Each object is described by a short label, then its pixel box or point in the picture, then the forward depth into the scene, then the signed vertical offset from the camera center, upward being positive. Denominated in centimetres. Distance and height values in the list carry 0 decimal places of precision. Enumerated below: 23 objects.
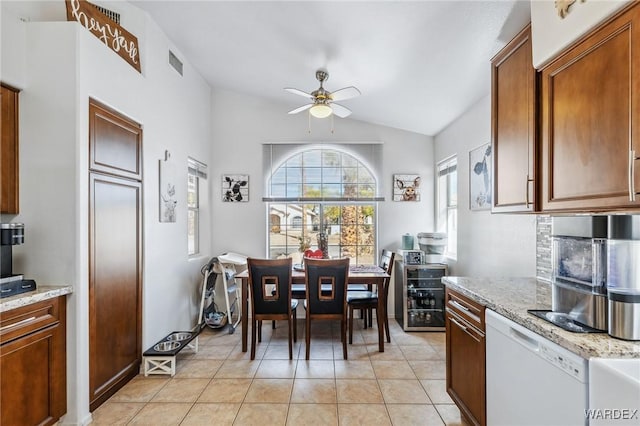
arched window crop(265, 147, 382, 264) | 486 +13
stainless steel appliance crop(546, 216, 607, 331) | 130 -29
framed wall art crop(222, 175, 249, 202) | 482 +36
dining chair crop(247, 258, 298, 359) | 329 -78
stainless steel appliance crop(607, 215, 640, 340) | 117 -25
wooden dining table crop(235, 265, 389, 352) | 343 -75
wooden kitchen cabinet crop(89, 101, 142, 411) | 238 -30
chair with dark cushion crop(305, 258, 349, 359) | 327 -79
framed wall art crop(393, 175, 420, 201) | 480 +35
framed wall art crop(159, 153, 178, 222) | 337 +23
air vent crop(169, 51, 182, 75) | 363 +168
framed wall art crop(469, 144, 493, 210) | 320 +35
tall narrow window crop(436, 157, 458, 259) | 426 +13
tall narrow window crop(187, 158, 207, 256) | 424 +14
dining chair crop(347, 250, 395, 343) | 356 -96
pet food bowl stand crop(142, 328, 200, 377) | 292 -128
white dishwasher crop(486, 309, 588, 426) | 120 -70
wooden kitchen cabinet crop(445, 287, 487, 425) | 187 -89
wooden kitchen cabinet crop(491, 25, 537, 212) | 180 +51
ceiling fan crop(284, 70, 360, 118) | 306 +109
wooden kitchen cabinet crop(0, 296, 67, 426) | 176 -86
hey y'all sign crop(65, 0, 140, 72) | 239 +145
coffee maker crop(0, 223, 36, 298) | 192 -31
